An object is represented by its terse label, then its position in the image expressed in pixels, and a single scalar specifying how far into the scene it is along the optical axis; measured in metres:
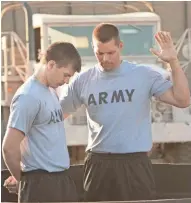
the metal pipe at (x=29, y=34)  12.94
